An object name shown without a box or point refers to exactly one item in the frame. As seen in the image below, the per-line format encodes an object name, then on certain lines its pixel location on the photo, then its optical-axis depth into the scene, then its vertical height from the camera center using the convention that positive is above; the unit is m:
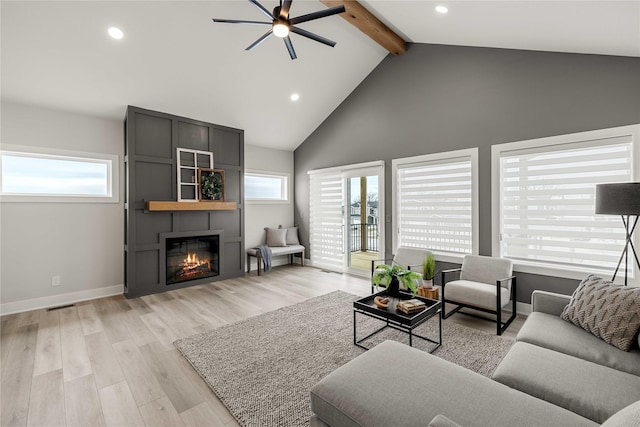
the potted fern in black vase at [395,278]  2.88 -0.67
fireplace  4.84 -0.76
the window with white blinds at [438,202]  4.18 +0.15
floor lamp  2.28 +0.10
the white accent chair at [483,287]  3.18 -0.89
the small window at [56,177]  3.85 +0.53
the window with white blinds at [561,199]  3.14 +0.15
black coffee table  2.46 -0.91
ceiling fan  2.51 +1.76
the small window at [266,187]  6.24 +0.59
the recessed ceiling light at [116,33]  3.29 +2.09
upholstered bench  5.89 -0.70
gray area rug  2.04 -1.31
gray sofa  1.23 -0.87
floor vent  3.92 -1.28
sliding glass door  5.37 -0.09
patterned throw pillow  1.85 -0.69
